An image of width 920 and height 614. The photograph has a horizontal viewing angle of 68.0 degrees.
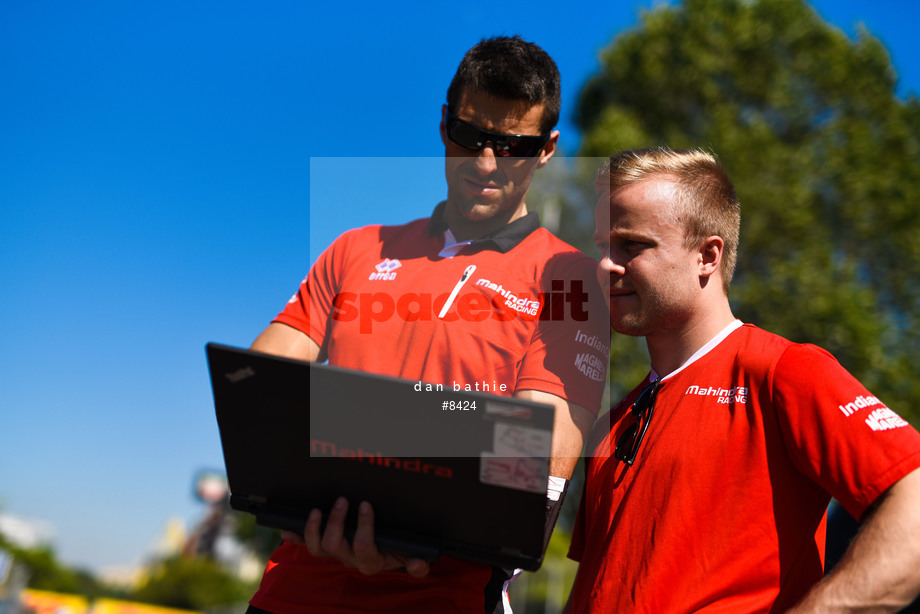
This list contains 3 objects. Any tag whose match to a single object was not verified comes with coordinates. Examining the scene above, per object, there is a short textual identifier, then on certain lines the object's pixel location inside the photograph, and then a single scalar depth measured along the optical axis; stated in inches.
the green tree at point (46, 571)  1637.6
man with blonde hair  66.5
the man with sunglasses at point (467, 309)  82.7
